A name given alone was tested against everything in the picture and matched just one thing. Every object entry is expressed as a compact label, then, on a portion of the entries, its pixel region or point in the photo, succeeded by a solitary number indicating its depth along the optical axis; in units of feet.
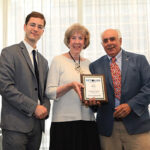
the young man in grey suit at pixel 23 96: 5.84
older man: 6.58
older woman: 6.46
